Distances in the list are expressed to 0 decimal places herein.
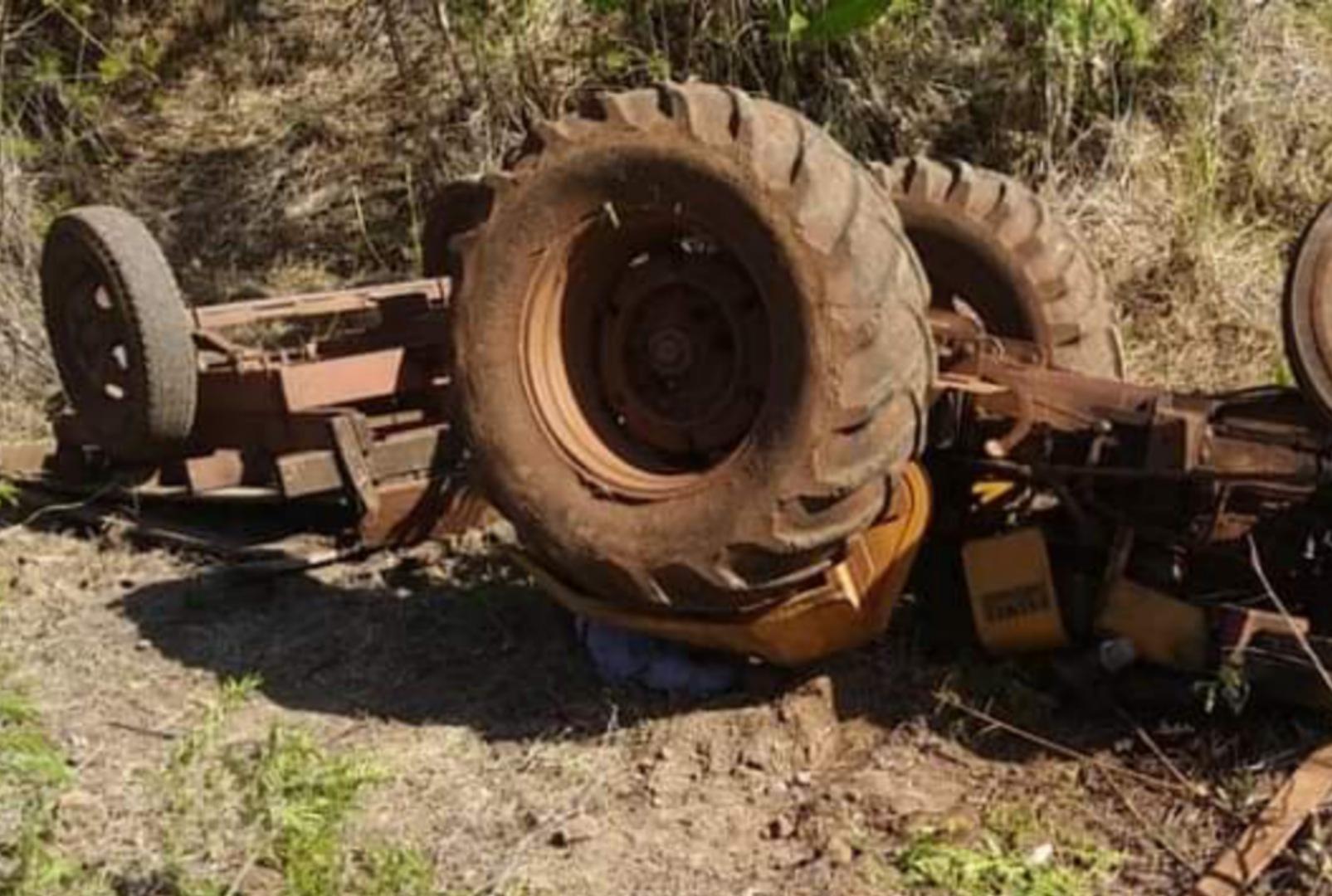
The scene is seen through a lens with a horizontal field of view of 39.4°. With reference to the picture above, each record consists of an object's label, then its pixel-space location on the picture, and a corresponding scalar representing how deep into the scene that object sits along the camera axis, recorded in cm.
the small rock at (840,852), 362
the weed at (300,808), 350
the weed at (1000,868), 347
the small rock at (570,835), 379
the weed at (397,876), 345
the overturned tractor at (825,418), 382
